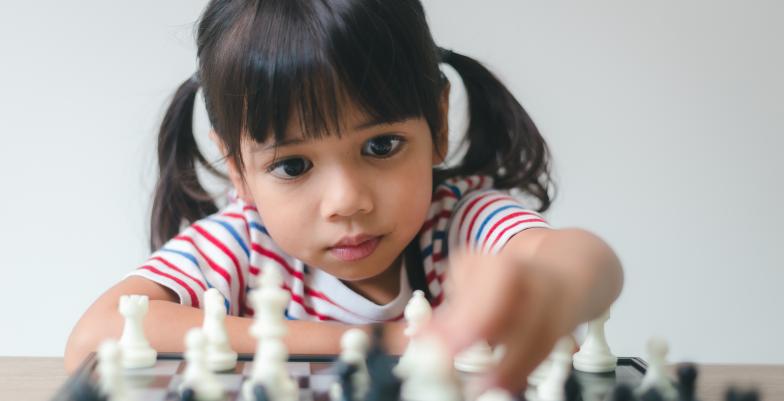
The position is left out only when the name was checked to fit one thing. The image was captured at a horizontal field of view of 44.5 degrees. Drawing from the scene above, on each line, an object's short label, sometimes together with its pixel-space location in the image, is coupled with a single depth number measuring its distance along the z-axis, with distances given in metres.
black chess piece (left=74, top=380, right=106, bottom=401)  0.63
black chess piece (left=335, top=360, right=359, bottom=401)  0.69
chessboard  0.78
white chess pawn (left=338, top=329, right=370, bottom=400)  0.79
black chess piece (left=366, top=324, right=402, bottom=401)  0.63
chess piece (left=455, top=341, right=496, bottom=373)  0.91
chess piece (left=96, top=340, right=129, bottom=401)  0.73
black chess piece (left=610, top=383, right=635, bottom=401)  0.64
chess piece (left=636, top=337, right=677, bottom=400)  0.81
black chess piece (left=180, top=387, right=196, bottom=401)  0.69
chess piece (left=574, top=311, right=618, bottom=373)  0.90
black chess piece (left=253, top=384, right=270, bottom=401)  0.66
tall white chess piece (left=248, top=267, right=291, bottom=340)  0.83
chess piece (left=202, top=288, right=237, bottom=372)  0.89
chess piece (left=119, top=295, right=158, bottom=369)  0.89
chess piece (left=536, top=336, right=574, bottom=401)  0.77
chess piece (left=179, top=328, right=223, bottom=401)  0.73
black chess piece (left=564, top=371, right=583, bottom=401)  0.72
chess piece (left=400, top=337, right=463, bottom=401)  0.59
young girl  1.10
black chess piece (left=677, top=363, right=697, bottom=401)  0.72
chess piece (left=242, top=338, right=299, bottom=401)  0.74
